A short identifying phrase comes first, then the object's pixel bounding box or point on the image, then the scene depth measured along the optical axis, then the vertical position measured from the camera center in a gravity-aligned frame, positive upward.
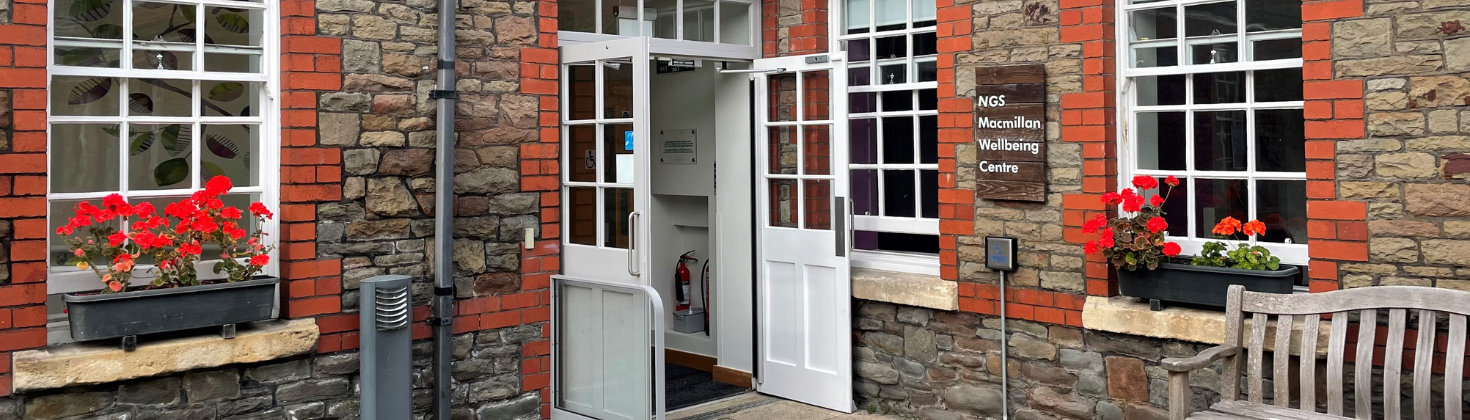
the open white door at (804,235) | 6.28 -0.07
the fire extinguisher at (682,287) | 7.94 -0.46
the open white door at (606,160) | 5.46 +0.33
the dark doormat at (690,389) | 6.76 -1.06
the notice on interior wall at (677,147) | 7.56 +0.54
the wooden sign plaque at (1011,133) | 5.61 +0.46
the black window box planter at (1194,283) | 4.79 -0.29
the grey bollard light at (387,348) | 5.03 -0.57
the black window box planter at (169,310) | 4.47 -0.35
